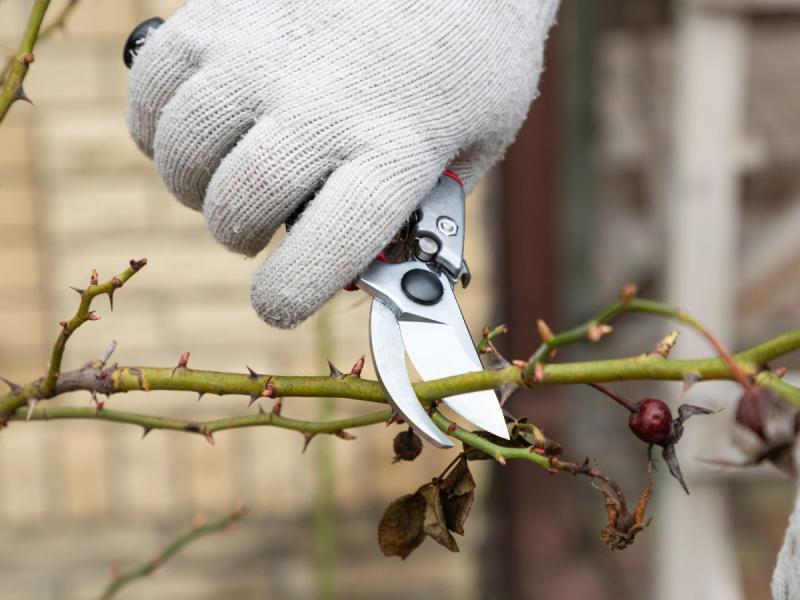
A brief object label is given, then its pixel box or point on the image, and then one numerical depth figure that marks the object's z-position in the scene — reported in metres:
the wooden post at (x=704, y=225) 2.38
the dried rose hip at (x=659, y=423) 0.77
